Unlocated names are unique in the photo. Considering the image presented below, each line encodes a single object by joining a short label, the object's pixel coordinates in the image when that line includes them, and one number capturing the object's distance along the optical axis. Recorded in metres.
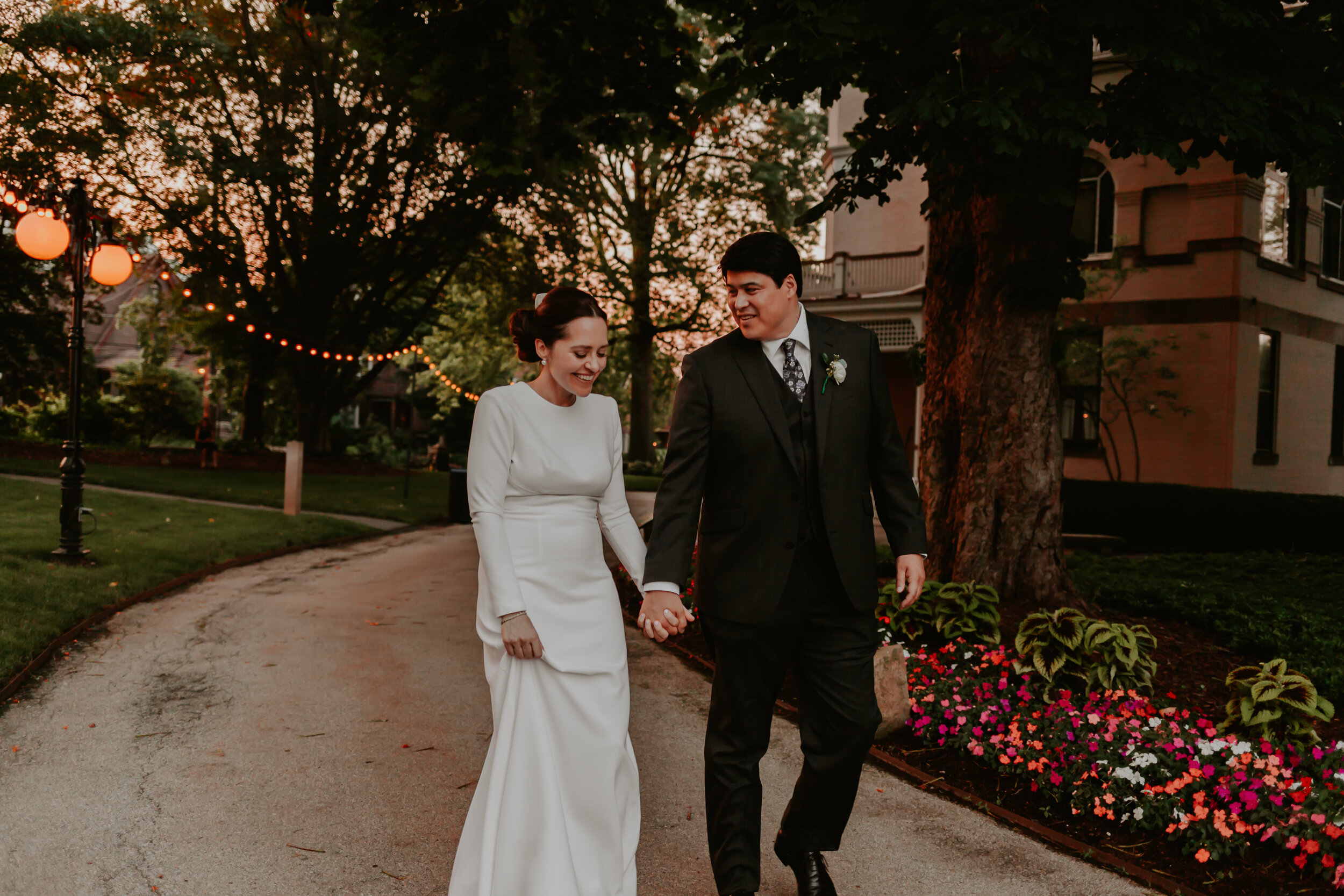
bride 3.06
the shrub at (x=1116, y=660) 5.23
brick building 17.19
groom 3.16
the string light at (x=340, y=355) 25.28
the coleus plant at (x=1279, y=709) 4.46
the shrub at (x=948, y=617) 6.09
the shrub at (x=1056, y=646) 5.27
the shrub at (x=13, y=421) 30.14
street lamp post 9.59
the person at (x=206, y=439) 24.73
